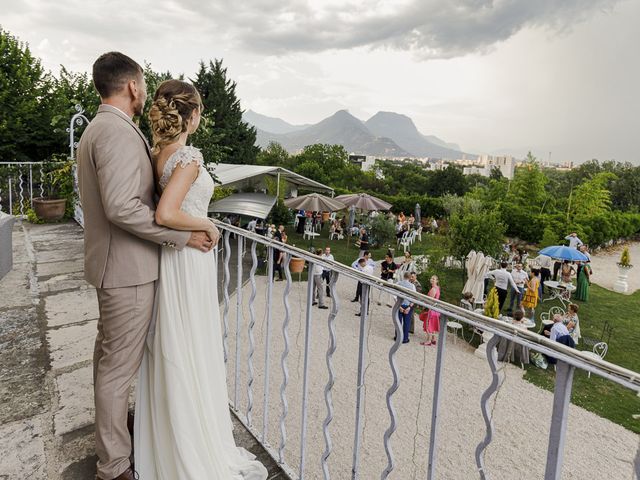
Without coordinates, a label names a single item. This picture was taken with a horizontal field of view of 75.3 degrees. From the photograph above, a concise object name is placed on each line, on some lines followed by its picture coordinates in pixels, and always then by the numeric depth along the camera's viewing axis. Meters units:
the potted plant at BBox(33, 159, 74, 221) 7.73
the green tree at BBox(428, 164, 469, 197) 58.44
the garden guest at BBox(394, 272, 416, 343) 9.25
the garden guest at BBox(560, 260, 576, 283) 14.85
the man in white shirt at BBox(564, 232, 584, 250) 18.25
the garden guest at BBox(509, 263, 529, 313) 12.95
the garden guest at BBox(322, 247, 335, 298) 11.16
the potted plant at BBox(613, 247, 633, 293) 17.22
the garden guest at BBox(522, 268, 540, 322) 12.09
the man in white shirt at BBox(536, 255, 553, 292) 15.84
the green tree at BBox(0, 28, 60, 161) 16.33
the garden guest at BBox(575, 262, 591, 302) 15.09
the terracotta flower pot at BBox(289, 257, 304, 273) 11.66
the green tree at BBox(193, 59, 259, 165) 35.88
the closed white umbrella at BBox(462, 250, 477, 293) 12.54
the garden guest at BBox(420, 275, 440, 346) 8.90
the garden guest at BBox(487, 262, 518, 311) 12.37
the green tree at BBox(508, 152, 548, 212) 35.94
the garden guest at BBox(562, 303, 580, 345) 9.58
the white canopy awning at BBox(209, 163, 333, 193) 17.42
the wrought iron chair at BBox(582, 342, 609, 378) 9.52
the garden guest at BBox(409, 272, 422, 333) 10.23
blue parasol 13.74
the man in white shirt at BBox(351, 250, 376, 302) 10.82
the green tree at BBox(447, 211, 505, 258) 15.27
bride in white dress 1.66
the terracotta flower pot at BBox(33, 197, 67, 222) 7.69
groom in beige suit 1.56
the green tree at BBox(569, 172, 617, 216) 33.56
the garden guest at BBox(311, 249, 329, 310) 10.66
